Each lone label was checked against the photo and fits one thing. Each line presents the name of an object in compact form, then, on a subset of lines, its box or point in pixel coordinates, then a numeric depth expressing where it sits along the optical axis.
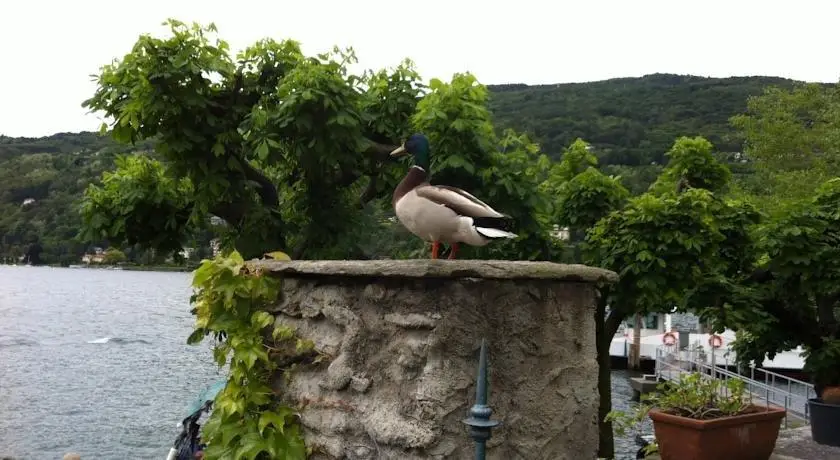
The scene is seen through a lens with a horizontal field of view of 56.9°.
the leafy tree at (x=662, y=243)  8.26
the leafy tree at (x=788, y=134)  21.27
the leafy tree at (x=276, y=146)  6.88
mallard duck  3.52
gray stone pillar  3.15
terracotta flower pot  5.31
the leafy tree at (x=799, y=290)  8.29
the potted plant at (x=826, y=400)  8.89
